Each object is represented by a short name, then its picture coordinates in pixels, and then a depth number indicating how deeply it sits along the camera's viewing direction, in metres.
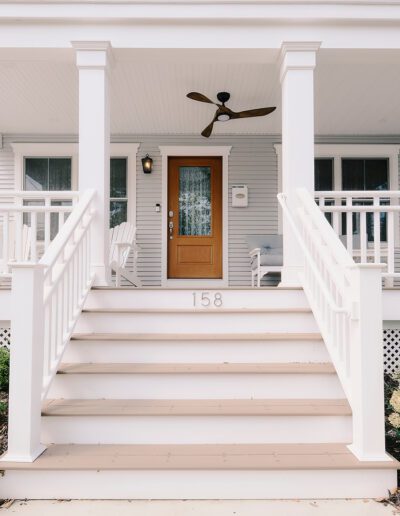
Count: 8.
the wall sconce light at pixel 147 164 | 6.24
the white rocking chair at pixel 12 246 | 3.35
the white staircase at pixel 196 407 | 1.96
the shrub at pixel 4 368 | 3.00
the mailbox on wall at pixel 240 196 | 6.33
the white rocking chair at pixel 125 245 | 5.07
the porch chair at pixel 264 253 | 5.36
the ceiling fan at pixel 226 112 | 4.77
